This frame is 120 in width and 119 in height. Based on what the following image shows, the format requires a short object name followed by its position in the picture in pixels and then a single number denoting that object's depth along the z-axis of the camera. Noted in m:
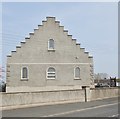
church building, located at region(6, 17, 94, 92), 28.89
